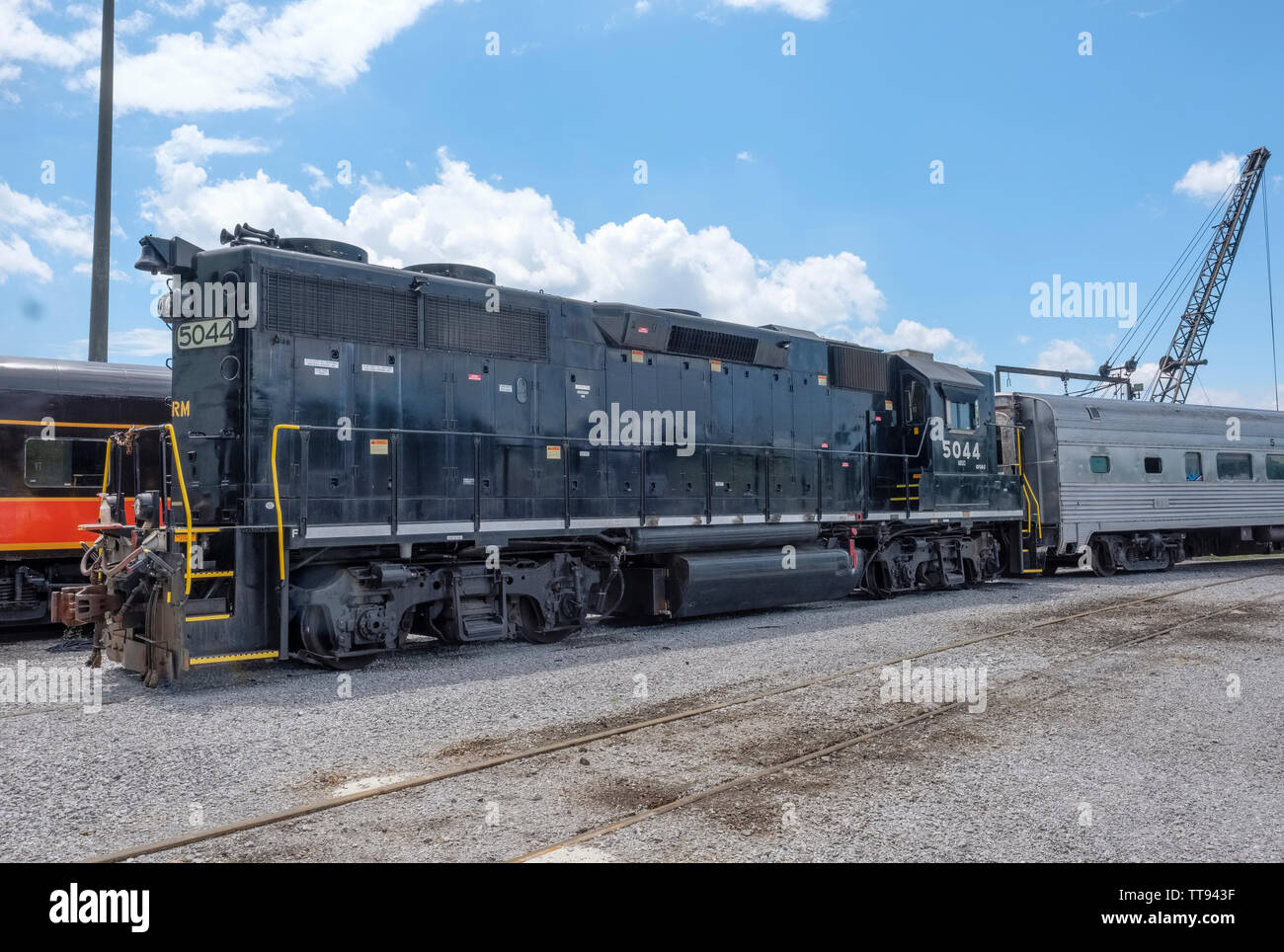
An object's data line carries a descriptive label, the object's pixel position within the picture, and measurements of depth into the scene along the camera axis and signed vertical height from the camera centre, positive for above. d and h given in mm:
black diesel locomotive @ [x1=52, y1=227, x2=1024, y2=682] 8094 +632
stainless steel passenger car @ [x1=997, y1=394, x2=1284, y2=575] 17844 +782
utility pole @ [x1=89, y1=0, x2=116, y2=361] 18906 +7584
